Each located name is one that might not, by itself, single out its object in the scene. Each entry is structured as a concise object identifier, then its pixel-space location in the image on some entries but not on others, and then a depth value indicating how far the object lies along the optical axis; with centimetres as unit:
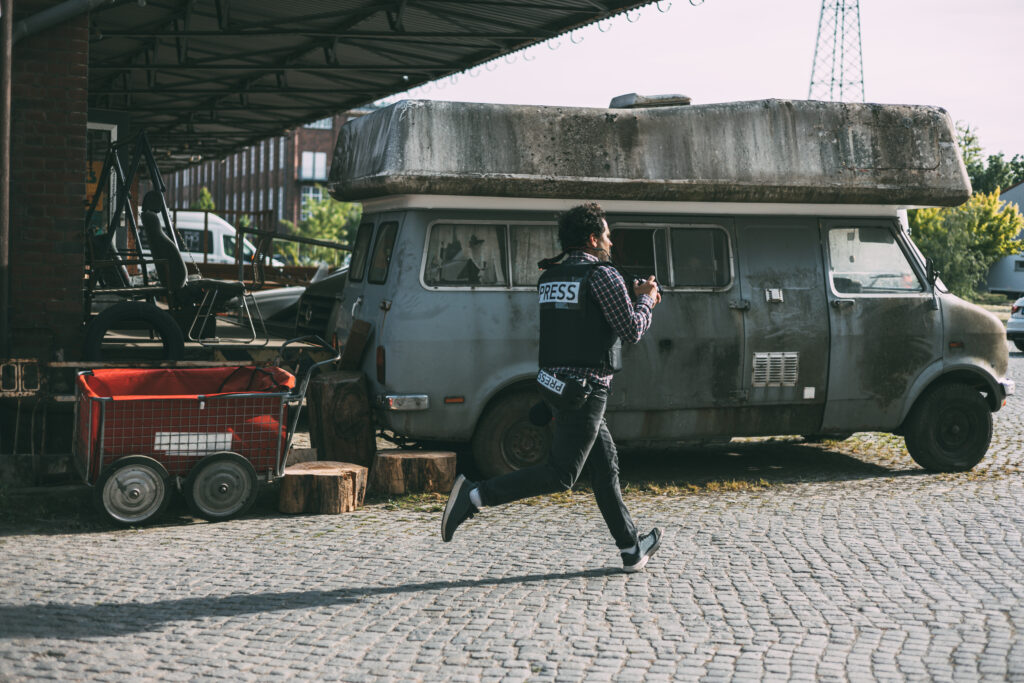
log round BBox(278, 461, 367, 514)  814
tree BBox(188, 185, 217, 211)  7809
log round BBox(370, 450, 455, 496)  874
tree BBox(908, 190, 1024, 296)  5747
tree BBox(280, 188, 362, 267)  7069
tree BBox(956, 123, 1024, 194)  9562
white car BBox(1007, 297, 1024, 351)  2669
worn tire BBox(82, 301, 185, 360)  1010
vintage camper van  879
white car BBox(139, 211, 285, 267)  2653
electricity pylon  6022
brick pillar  967
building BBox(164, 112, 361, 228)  9012
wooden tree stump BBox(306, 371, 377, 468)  885
